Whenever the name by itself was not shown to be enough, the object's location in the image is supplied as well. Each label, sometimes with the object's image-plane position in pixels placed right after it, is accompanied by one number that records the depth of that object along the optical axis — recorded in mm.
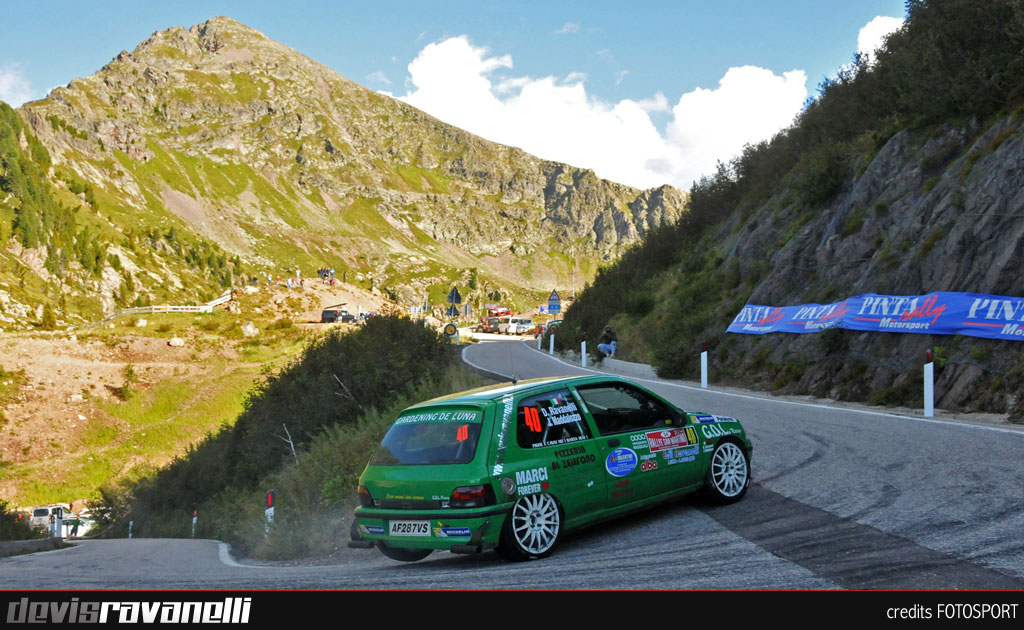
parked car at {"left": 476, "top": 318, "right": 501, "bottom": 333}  83431
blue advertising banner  13820
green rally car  5891
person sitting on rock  32688
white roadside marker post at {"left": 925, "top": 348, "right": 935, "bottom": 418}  13086
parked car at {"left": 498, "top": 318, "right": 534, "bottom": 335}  81812
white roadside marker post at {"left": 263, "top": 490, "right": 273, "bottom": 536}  13877
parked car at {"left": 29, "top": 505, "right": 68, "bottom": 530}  34562
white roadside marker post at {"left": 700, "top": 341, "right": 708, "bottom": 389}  22273
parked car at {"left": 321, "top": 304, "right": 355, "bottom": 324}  75788
